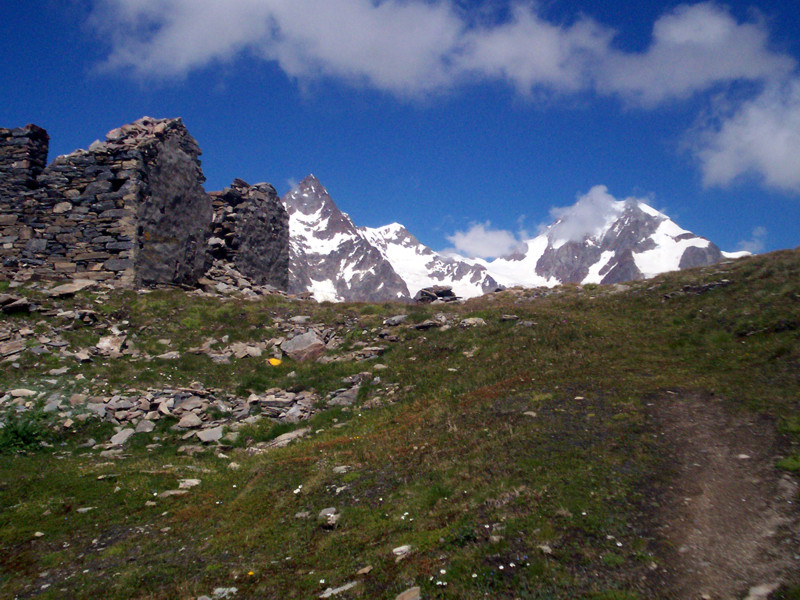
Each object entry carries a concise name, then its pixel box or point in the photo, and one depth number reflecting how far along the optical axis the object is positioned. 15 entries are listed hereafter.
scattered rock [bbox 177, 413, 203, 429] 15.19
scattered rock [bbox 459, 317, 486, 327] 22.64
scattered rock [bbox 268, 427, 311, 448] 14.58
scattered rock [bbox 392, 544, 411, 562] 7.55
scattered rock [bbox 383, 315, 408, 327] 23.92
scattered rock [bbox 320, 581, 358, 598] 6.85
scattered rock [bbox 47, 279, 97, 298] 21.64
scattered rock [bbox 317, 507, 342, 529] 9.10
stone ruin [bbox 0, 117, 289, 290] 25.17
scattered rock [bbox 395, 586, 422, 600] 6.38
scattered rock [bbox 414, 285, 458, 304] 35.50
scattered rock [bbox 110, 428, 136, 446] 14.06
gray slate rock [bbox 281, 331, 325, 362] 21.09
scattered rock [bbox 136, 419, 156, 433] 14.73
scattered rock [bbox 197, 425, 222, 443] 14.69
